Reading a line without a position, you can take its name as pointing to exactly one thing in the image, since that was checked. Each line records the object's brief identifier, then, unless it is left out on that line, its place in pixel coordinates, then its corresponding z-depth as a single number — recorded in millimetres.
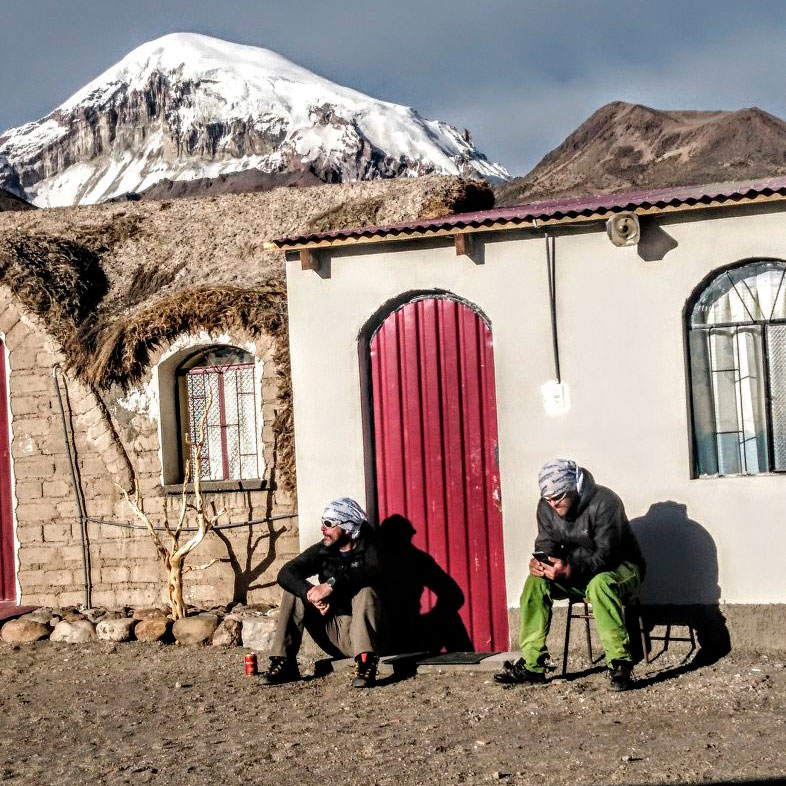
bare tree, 10336
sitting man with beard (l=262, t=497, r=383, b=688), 8023
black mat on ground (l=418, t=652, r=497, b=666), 8242
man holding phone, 7395
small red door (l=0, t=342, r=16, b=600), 11609
